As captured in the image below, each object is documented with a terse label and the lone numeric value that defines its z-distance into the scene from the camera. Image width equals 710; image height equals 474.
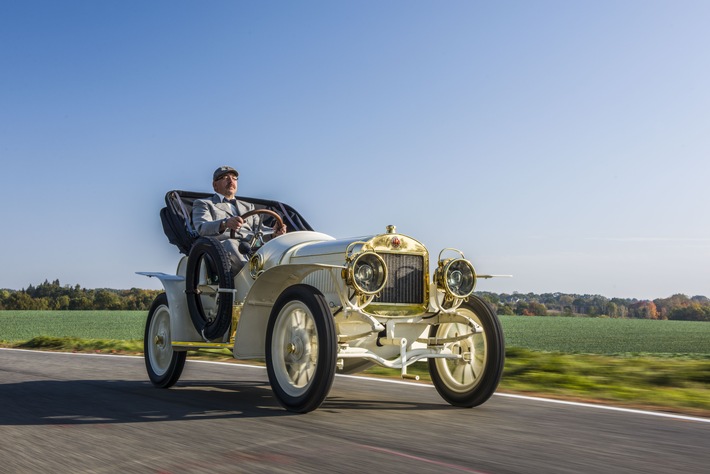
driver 7.36
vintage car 5.81
